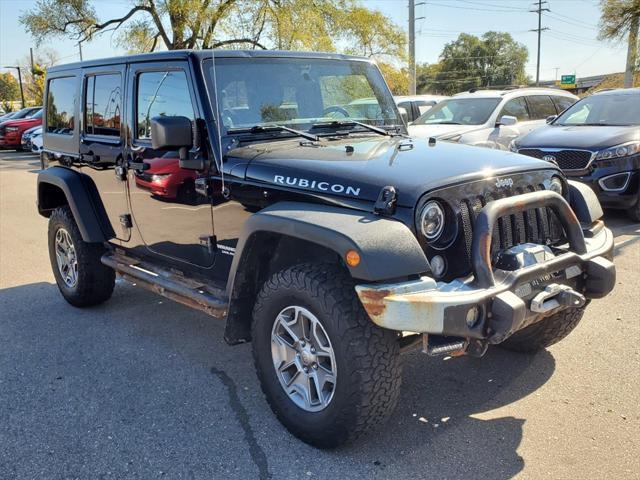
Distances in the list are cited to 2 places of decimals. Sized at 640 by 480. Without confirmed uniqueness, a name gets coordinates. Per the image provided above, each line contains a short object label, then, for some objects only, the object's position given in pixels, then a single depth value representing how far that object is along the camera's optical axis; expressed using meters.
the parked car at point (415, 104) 13.71
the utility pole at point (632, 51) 23.84
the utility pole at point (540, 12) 64.69
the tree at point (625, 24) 23.93
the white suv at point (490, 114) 9.85
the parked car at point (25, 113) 26.26
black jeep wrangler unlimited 2.75
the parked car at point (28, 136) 22.94
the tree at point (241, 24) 23.86
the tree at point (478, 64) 76.94
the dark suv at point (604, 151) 7.59
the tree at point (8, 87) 76.50
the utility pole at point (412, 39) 22.94
